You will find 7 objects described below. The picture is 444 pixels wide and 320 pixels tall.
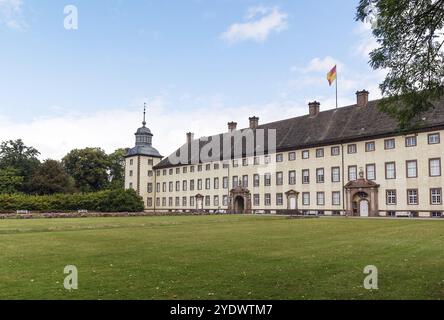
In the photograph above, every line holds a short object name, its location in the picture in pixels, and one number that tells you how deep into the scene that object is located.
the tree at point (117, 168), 83.19
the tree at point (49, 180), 69.00
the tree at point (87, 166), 78.62
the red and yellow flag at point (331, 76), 50.50
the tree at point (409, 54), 8.40
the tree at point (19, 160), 73.21
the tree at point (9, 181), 67.00
